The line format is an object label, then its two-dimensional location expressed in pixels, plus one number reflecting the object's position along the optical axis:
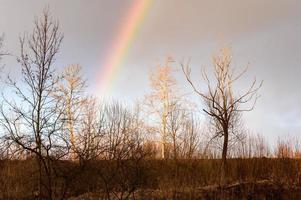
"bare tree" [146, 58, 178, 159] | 26.39
